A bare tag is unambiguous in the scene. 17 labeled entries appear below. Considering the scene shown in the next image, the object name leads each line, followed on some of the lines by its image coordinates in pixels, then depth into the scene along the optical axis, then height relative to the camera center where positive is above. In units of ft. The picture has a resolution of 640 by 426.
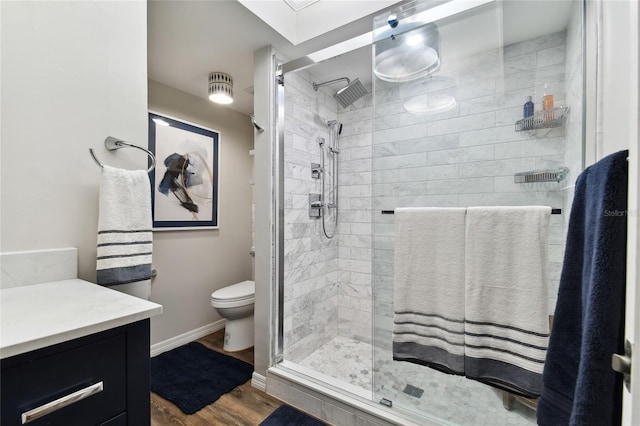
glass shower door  4.73 +1.57
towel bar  3.66 -0.01
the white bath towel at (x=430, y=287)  4.06 -1.17
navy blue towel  1.69 -0.53
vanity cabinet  1.95 -1.34
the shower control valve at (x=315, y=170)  7.73 +1.09
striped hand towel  3.58 -0.25
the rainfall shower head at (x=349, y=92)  7.27 +3.12
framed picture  7.67 +1.01
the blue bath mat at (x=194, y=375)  5.82 -3.88
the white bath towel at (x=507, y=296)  3.53 -1.13
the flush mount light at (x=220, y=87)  7.40 +3.24
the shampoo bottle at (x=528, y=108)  5.24 +1.90
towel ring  3.85 +0.93
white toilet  7.49 -2.80
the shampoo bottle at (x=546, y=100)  5.16 +2.02
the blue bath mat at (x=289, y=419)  5.15 -3.91
